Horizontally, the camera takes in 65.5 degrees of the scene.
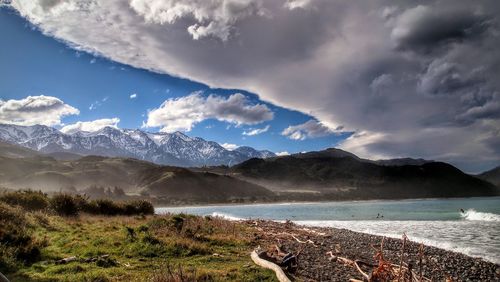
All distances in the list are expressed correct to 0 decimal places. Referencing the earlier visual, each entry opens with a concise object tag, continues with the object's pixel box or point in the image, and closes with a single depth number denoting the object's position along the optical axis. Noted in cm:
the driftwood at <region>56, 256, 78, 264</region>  1429
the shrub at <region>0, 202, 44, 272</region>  1329
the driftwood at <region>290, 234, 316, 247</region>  2412
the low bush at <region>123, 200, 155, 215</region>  4441
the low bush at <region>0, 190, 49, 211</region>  3242
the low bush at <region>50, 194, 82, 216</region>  3353
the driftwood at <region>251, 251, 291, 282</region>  1177
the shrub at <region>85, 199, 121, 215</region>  3939
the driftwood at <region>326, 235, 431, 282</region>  1050
